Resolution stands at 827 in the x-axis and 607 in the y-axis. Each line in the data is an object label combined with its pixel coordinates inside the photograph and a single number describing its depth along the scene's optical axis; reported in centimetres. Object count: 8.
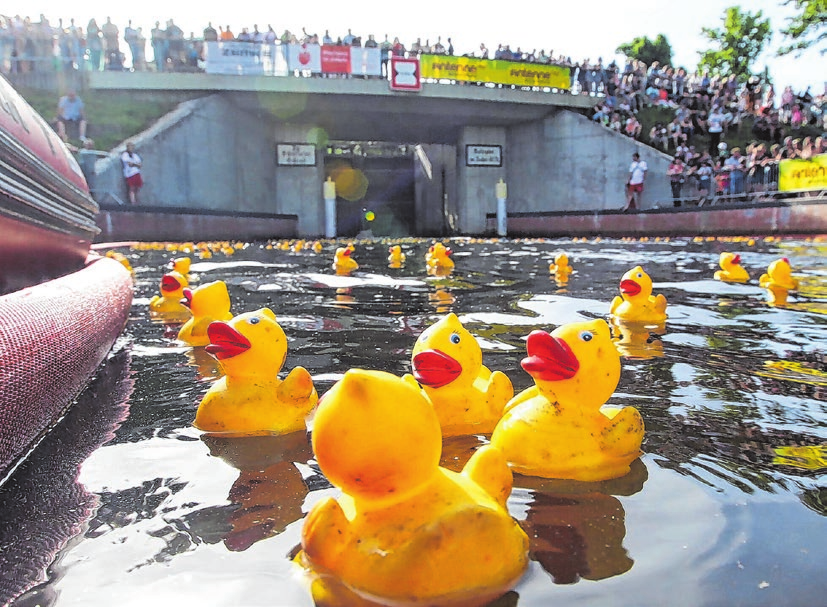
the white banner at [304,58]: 2298
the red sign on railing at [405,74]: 2383
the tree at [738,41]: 4597
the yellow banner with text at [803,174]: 1572
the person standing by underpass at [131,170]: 1922
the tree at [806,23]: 3086
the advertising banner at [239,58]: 2256
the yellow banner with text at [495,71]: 2495
